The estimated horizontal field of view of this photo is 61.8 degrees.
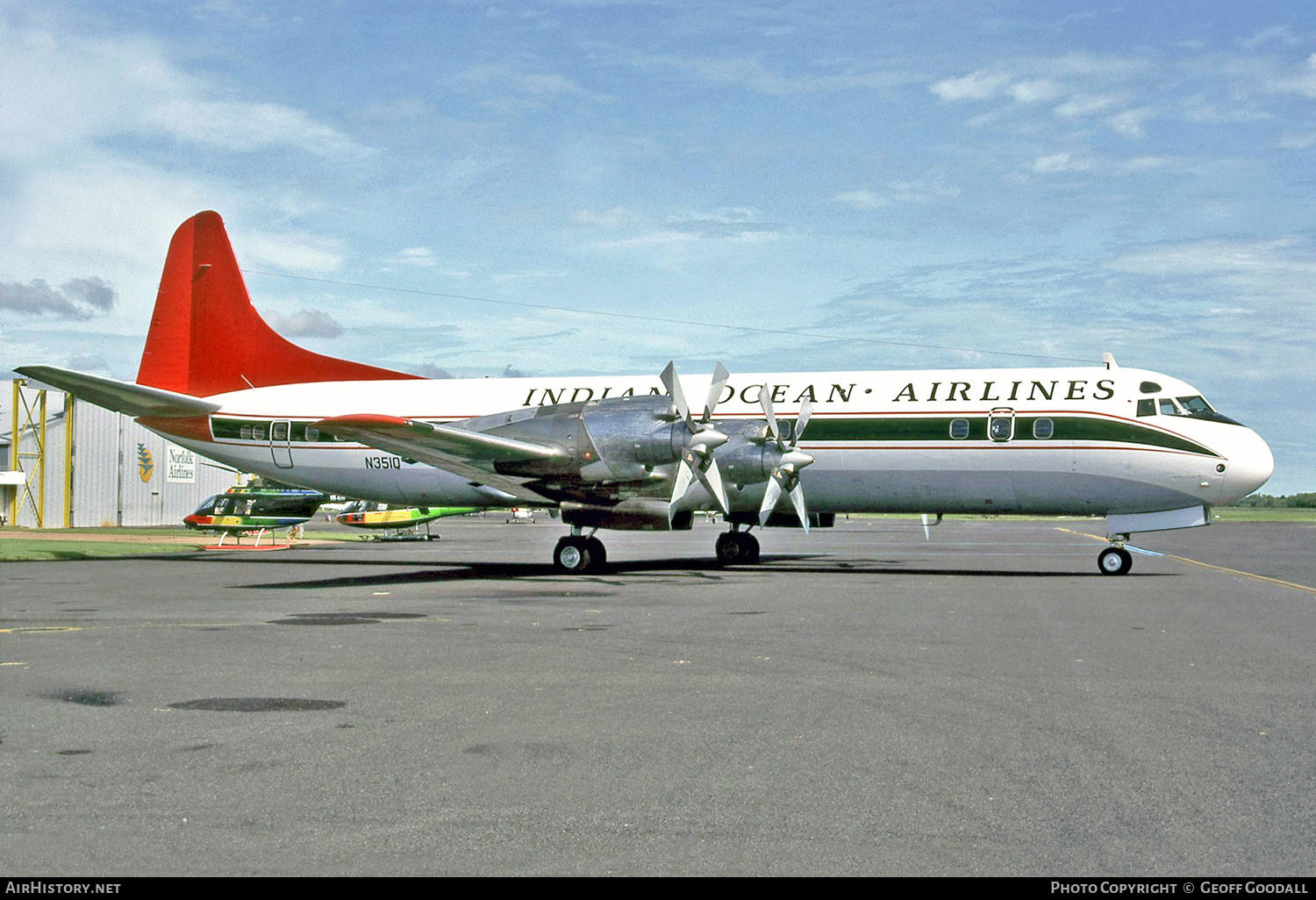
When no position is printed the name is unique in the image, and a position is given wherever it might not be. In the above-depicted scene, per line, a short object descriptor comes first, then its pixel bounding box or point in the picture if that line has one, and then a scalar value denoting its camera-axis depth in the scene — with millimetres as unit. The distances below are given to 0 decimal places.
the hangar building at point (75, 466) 63656
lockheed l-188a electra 24938
